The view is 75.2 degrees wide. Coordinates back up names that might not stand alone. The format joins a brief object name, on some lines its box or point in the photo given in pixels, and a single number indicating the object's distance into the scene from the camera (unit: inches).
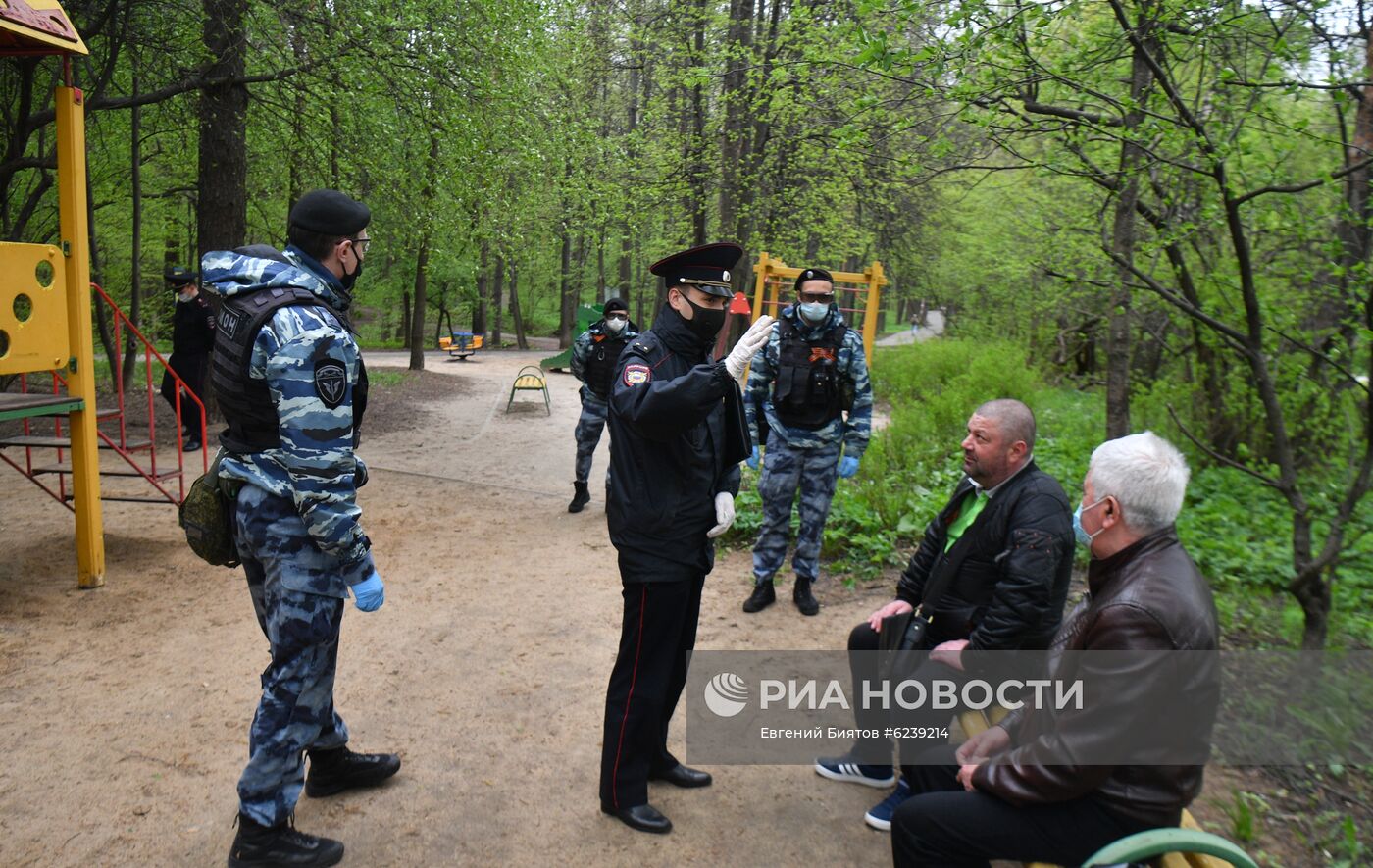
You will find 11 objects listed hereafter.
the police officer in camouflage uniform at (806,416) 208.5
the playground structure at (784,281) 523.5
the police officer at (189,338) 390.9
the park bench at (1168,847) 75.3
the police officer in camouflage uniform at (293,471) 104.0
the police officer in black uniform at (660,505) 121.3
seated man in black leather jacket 118.1
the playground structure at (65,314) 196.1
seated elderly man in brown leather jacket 79.9
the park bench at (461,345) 1014.1
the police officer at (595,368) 302.7
